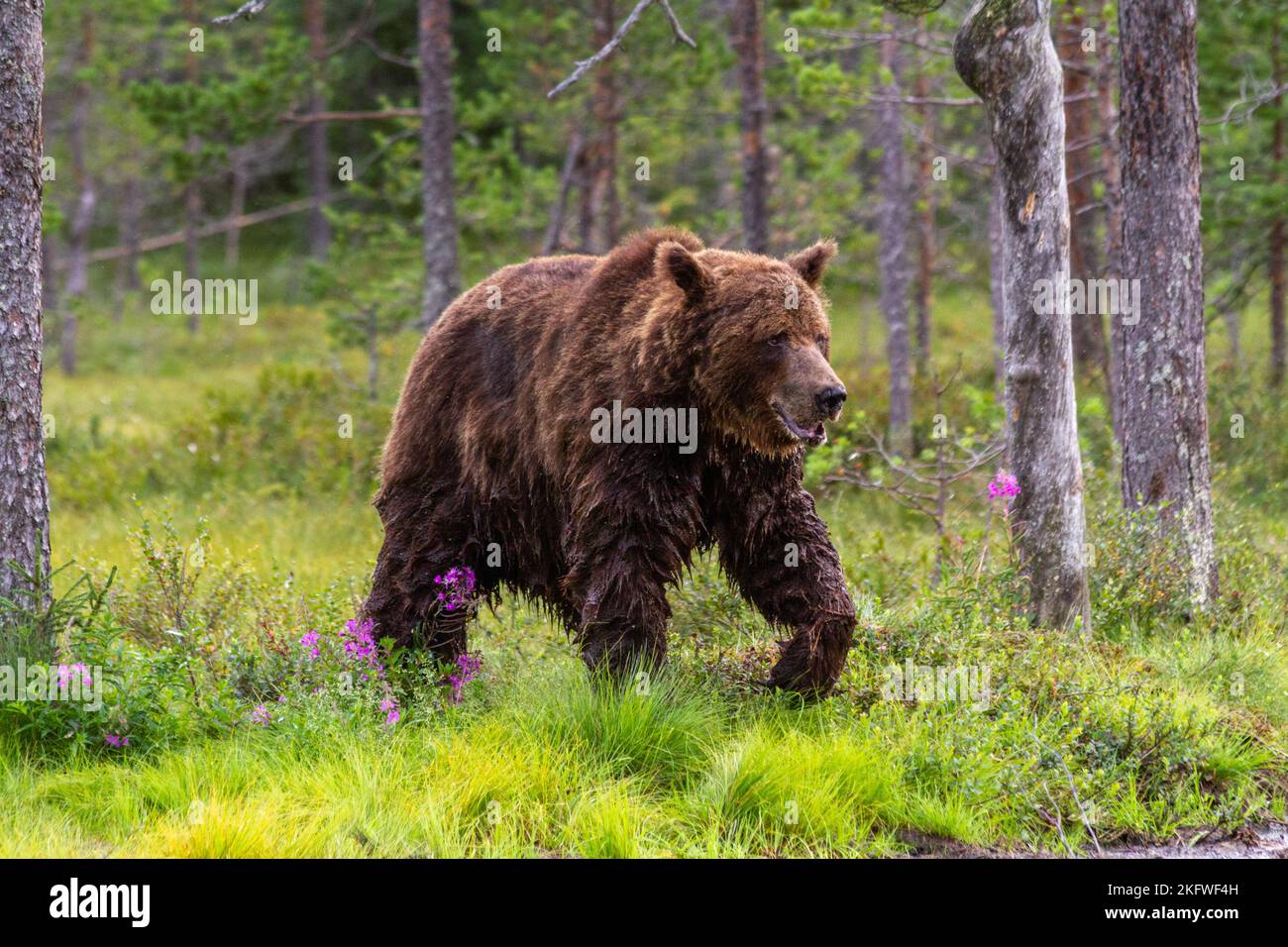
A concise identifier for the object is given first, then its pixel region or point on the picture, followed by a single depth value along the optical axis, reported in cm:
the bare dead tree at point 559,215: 1542
